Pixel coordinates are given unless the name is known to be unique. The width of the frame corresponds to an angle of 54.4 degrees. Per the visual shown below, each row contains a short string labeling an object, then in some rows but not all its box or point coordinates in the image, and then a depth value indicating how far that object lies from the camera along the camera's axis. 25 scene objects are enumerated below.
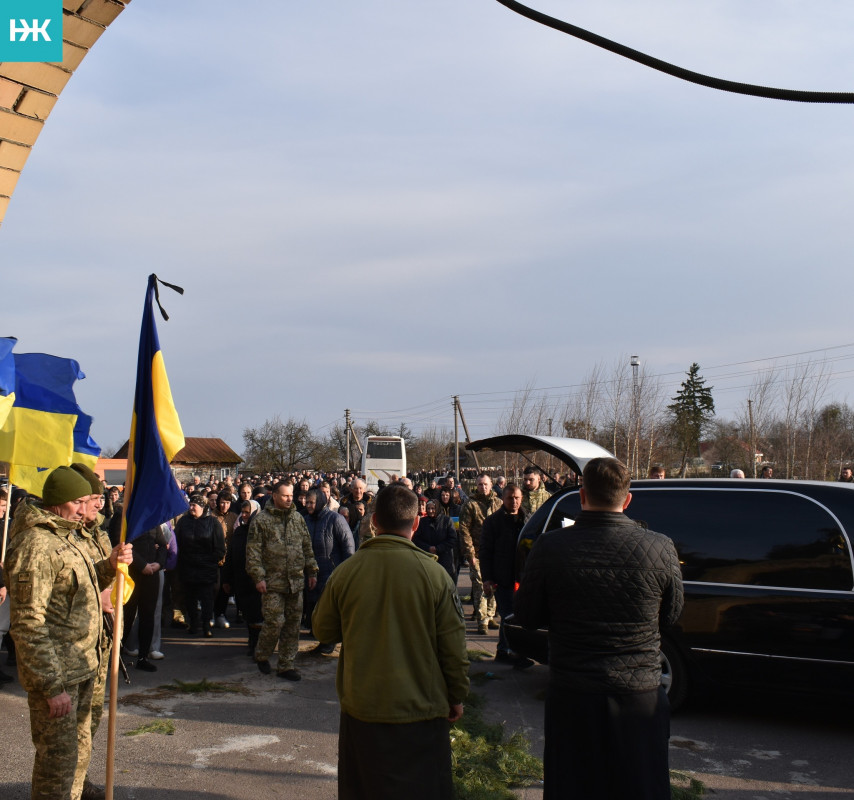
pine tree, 57.53
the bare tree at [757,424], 28.85
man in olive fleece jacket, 3.43
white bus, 38.72
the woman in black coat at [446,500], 14.12
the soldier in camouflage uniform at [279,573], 8.16
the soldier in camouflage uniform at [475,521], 11.11
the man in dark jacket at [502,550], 8.69
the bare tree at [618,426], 32.33
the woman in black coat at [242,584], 9.38
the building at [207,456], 66.72
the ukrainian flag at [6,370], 7.39
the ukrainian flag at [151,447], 4.79
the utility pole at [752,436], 27.62
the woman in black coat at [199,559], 10.40
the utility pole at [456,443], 44.85
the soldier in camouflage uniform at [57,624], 3.87
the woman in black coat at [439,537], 10.83
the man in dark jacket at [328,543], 9.43
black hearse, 5.89
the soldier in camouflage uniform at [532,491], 10.34
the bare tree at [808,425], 27.59
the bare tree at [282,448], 69.81
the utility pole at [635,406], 32.04
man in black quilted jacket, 3.38
